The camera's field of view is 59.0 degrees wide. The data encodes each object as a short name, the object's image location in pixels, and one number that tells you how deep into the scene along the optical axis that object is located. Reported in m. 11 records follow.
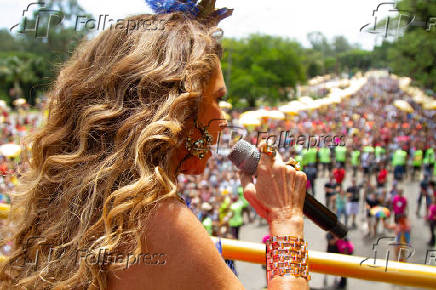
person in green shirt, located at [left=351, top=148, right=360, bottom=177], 10.37
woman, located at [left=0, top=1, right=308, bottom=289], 0.94
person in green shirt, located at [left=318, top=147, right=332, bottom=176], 9.66
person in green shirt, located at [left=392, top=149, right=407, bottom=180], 10.08
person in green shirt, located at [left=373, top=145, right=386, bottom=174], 10.31
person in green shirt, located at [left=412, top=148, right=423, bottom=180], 10.44
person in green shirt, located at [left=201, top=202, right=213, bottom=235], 7.90
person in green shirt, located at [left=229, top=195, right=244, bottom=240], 7.86
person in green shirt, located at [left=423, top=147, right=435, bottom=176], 9.75
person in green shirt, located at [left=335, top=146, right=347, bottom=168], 10.15
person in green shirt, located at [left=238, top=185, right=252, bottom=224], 7.74
